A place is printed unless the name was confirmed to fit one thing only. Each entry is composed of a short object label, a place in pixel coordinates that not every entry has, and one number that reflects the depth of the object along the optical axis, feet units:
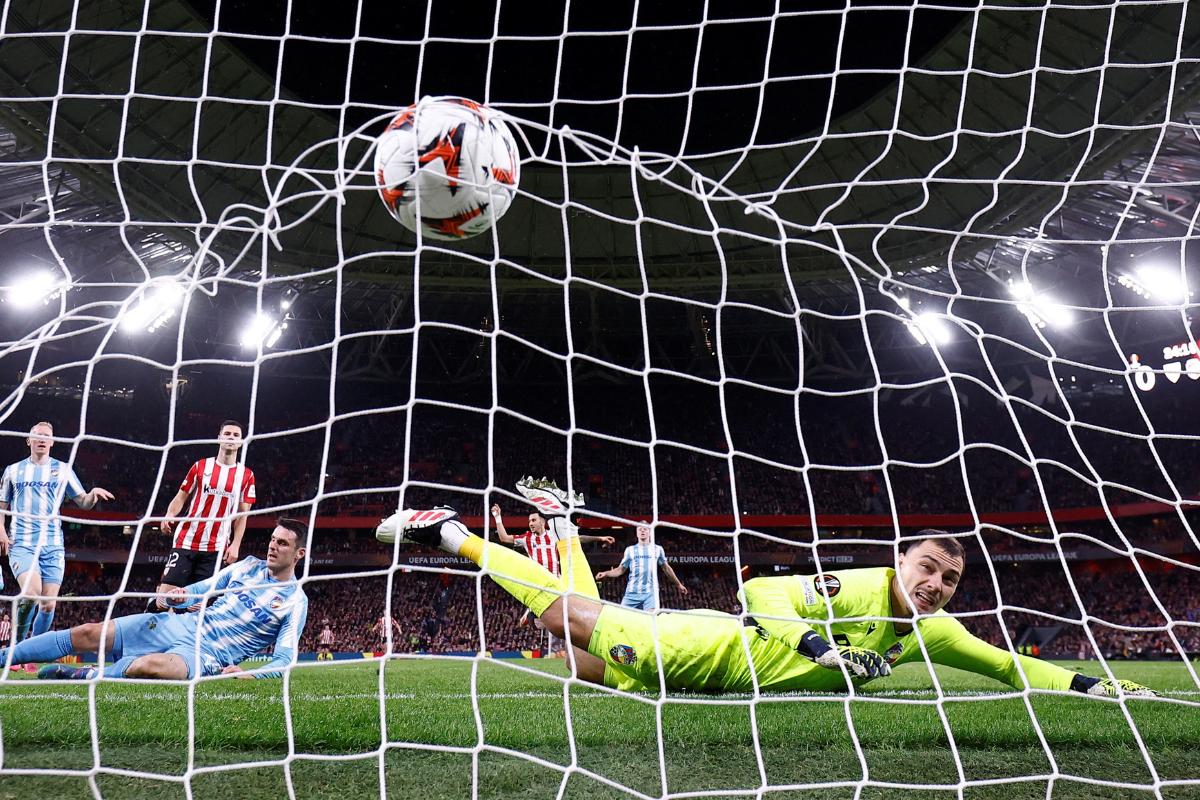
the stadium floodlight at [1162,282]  48.47
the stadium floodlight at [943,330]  57.06
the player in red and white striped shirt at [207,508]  15.31
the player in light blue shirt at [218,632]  12.44
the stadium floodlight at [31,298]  49.78
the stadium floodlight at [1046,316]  50.39
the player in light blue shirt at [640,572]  22.34
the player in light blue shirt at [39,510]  15.51
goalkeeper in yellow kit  10.14
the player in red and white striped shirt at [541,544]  25.05
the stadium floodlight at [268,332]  53.52
